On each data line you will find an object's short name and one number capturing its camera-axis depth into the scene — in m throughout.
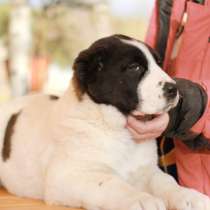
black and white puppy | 1.81
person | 1.89
